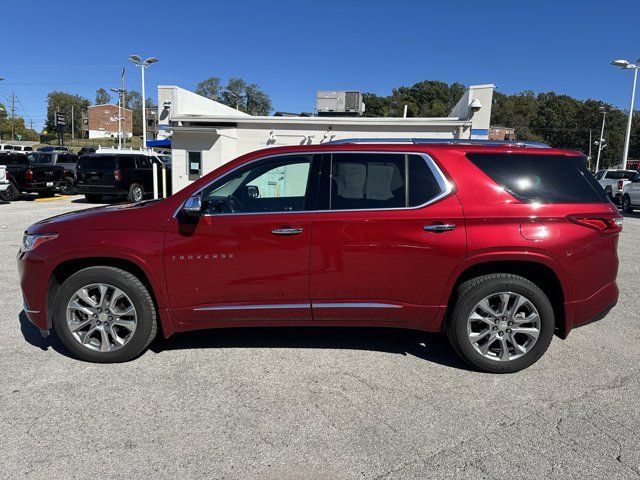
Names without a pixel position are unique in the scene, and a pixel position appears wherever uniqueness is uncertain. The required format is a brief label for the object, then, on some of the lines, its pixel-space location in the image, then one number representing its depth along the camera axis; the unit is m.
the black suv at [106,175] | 16.62
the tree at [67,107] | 121.00
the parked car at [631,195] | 18.52
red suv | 3.66
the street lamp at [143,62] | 32.25
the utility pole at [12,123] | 103.80
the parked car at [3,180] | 15.35
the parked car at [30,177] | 16.98
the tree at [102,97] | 133.25
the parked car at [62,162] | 20.00
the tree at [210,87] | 105.31
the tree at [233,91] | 101.23
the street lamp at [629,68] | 26.31
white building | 13.81
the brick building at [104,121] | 105.31
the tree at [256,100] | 100.38
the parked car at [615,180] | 20.94
